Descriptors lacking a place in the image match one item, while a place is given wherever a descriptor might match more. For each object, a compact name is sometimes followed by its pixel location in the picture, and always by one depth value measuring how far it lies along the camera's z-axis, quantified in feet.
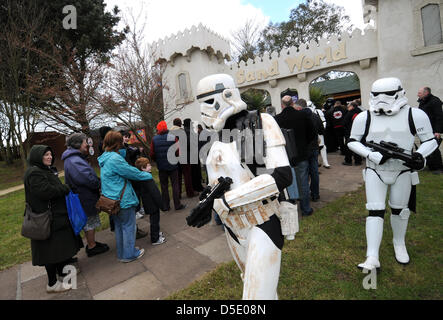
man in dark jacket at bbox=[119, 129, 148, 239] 14.30
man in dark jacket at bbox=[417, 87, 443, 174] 17.29
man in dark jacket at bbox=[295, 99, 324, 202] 15.40
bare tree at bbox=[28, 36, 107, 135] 26.63
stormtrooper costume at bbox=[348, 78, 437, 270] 8.23
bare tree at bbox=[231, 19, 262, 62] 75.61
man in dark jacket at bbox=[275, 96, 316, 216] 13.96
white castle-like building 24.62
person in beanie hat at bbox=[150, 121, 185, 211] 16.49
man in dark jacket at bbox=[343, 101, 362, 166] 22.24
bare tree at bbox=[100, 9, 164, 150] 24.68
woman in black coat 9.16
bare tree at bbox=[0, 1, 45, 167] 35.17
